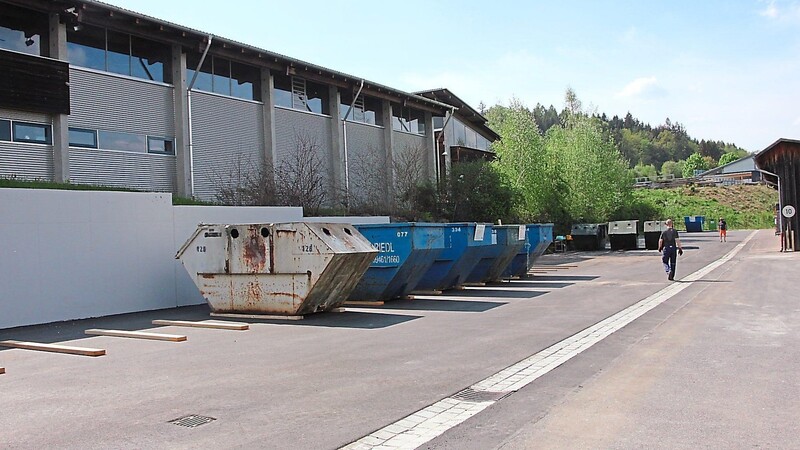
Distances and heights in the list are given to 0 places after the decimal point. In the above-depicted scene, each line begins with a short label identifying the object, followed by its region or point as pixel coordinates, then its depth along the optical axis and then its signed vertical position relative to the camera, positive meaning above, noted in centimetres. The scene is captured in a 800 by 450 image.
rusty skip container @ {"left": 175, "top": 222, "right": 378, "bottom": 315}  1272 -43
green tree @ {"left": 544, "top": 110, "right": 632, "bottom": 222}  5097 +464
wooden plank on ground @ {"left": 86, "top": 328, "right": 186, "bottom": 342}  1084 -144
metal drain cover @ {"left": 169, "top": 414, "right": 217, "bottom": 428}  583 -152
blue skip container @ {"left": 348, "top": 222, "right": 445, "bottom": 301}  1552 -44
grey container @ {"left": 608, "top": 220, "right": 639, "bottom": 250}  3994 -33
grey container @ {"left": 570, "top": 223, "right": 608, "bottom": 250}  4172 -34
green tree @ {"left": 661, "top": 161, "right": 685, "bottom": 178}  15220 +1322
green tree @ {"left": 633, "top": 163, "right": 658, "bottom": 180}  14262 +1206
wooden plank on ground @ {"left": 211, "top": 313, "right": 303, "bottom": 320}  1304 -142
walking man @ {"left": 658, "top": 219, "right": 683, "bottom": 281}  1956 -61
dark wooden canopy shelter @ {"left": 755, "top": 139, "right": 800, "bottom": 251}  3222 +222
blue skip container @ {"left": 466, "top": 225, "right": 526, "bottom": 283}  2012 -58
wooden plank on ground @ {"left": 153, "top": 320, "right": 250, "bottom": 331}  1193 -145
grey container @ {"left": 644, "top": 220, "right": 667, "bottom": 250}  3919 -27
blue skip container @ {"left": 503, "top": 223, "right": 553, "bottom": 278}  2248 -58
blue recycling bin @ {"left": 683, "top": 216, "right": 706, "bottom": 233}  7354 +28
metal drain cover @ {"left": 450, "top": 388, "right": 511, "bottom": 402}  652 -157
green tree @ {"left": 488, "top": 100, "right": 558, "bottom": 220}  4628 +452
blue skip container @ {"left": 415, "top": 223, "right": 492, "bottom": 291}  1739 -53
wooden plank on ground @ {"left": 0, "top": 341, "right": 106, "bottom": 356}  965 -144
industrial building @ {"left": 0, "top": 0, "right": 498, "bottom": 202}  2055 +529
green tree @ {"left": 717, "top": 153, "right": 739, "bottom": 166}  16462 +1624
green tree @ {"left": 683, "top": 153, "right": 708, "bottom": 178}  15050 +1382
